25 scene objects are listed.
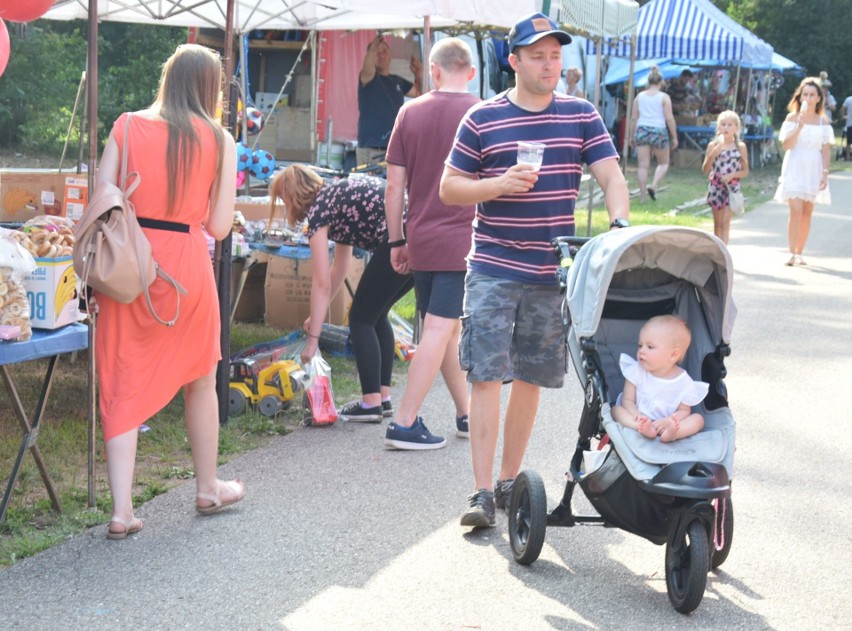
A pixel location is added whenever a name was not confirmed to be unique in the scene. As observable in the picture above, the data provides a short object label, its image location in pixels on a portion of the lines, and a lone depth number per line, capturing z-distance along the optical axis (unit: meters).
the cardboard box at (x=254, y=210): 9.17
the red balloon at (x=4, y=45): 5.03
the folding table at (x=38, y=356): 4.73
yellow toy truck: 6.89
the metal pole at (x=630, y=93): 15.10
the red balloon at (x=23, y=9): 4.97
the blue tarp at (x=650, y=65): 28.50
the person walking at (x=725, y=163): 12.84
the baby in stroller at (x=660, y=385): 4.30
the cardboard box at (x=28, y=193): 7.84
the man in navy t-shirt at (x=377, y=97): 14.17
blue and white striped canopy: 24.95
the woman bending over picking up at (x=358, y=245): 6.73
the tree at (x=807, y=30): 44.25
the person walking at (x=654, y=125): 19.91
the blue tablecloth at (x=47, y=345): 4.70
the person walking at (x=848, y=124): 32.22
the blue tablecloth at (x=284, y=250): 8.38
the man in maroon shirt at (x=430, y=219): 5.96
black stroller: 4.08
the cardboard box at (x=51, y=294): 5.00
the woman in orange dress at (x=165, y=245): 4.70
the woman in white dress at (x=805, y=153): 12.92
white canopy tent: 6.71
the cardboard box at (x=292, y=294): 8.74
